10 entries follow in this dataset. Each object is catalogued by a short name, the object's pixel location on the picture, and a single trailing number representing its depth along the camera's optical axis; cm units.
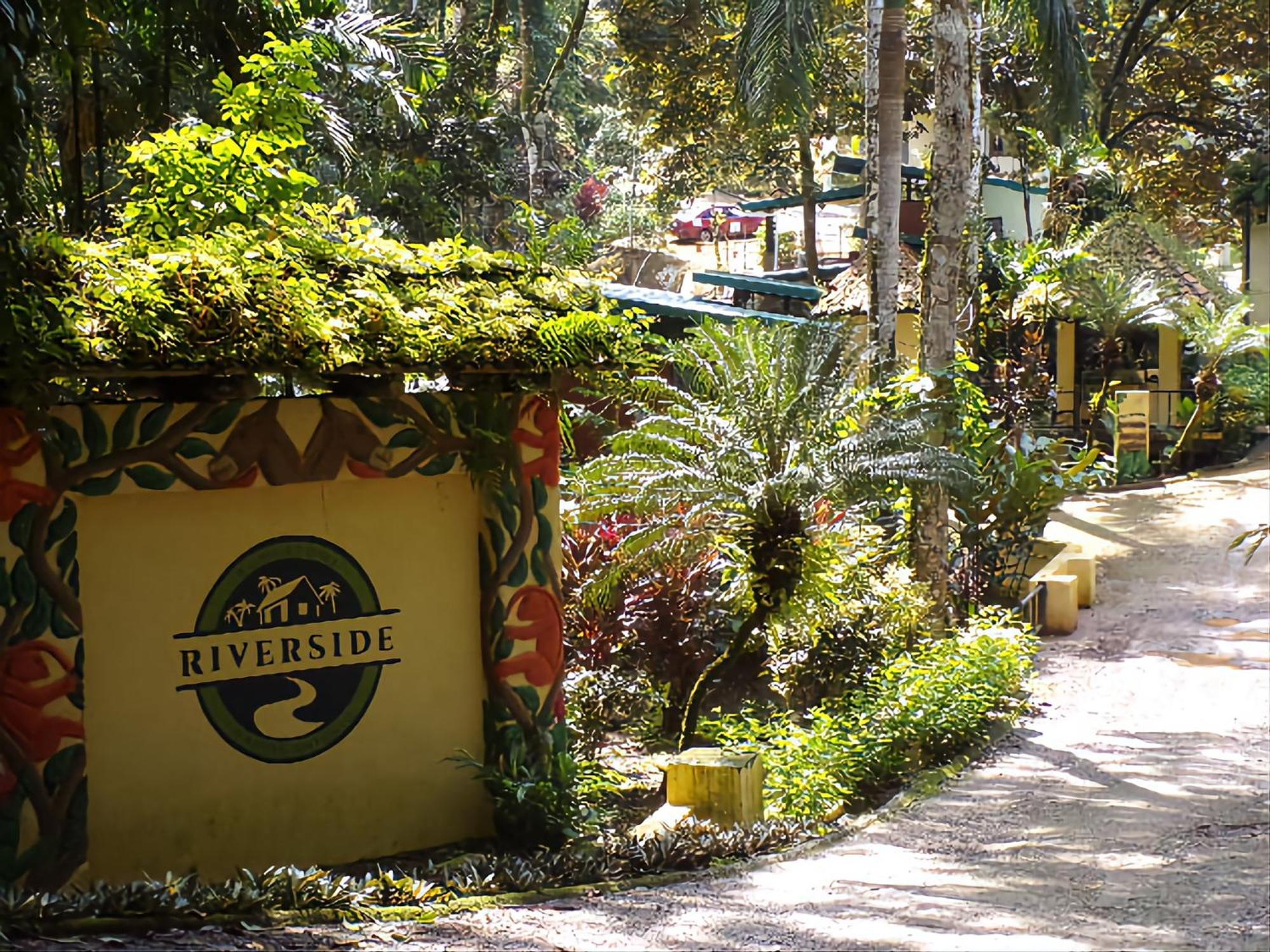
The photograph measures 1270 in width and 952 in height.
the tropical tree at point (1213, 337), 2302
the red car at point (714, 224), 4970
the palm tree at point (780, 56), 1493
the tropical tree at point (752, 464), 908
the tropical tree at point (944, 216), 1223
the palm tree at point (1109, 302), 2372
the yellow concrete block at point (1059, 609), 1309
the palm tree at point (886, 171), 1334
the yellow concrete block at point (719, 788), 746
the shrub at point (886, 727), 849
